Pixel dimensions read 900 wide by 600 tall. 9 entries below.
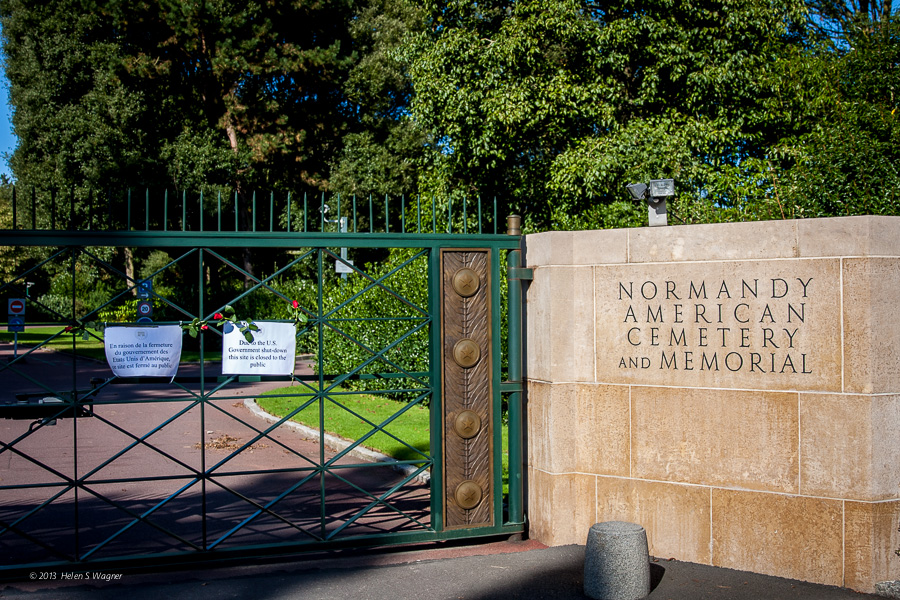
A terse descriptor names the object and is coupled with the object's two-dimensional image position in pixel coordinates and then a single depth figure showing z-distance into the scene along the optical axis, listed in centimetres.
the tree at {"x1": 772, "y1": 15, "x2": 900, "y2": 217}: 1002
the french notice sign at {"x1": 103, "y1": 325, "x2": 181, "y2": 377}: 571
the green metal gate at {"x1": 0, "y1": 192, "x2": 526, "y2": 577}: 576
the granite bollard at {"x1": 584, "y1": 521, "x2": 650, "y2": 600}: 506
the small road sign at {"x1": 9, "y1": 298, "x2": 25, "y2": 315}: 2224
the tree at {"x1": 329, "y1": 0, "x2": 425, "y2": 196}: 2841
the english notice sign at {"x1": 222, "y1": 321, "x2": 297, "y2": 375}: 591
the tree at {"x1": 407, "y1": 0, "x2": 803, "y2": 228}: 1556
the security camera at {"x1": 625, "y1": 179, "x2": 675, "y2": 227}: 603
